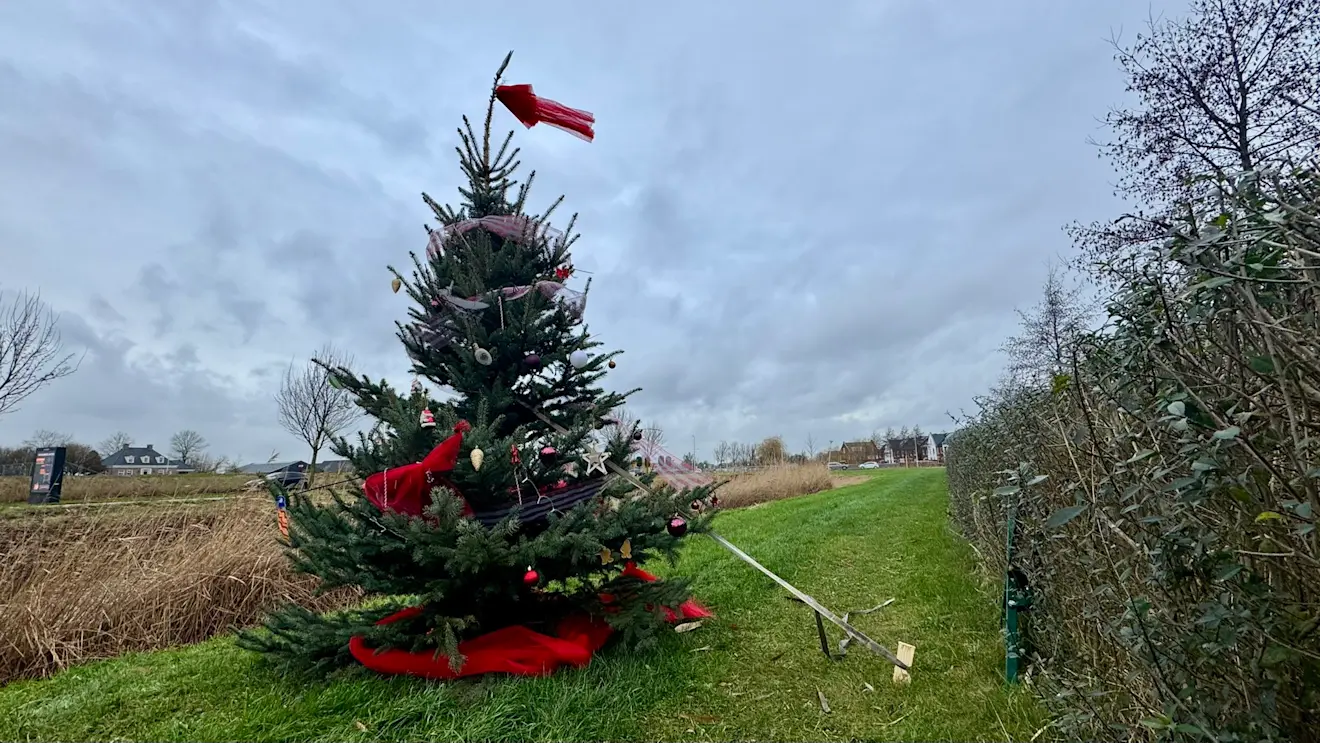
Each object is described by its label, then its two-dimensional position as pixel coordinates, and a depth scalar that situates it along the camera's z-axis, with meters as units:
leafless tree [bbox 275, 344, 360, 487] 19.53
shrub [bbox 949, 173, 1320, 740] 1.25
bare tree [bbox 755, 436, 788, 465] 26.91
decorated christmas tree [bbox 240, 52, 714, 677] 3.22
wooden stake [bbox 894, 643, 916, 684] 3.29
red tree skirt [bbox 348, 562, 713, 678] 3.26
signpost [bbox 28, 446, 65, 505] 13.72
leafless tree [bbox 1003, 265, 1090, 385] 14.01
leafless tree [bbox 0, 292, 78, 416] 12.00
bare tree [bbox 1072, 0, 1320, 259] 8.27
